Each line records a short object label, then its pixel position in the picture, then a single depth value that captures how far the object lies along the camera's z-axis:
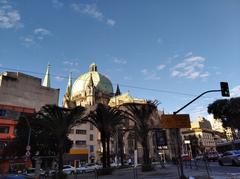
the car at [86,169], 46.70
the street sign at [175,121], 17.36
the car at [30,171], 41.13
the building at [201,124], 145.57
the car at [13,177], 14.48
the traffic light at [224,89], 18.41
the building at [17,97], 55.38
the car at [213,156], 46.28
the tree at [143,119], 30.58
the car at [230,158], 26.68
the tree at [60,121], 26.95
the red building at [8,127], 51.75
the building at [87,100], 69.88
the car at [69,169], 43.33
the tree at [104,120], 31.36
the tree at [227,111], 52.46
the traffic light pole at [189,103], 18.26
